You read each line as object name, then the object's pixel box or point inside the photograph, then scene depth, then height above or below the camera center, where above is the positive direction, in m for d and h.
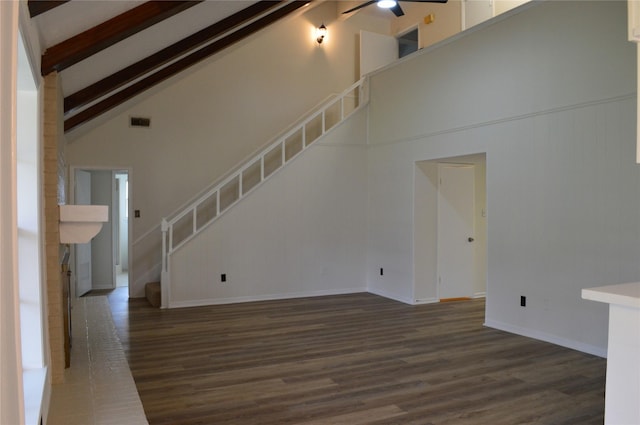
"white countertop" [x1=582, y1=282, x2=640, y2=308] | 1.75 -0.37
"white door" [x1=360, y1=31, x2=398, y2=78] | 9.01 +3.08
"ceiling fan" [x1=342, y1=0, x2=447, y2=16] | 5.62 +2.62
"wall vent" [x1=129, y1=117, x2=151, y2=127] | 7.33 +1.32
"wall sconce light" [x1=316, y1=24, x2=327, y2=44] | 8.68 +3.23
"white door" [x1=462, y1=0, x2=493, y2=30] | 8.01 +3.41
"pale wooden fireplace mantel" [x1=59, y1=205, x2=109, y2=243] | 3.37 -0.13
